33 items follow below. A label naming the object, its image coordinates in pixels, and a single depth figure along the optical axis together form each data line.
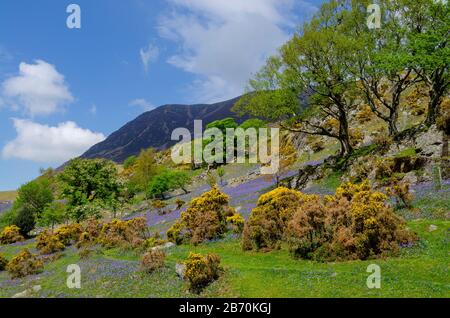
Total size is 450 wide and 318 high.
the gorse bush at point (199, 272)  18.72
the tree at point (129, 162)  136.93
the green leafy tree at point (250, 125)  50.47
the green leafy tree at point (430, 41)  35.94
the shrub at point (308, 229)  23.30
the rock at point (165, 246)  31.82
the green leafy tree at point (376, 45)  42.06
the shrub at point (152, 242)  33.01
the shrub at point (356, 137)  65.97
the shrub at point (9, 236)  57.69
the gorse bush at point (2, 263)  33.06
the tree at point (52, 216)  58.09
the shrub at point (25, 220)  64.38
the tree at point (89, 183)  64.19
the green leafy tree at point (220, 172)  75.96
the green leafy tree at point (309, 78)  43.78
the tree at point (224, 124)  117.71
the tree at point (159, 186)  76.81
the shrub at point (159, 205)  59.18
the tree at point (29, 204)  64.56
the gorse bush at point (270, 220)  26.89
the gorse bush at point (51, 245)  40.06
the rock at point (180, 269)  20.20
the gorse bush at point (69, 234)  44.81
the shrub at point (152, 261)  22.39
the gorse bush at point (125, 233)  35.35
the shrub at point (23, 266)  28.38
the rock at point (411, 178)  33.82
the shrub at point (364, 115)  74.62
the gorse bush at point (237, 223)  31.82
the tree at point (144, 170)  88.94
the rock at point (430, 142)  35.16
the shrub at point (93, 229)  42.84
